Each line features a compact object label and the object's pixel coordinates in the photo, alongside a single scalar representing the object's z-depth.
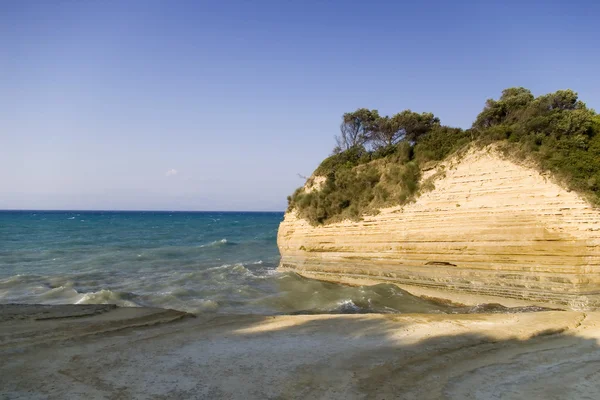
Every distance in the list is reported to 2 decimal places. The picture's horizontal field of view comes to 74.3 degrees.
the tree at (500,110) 23.59
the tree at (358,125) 30.90
